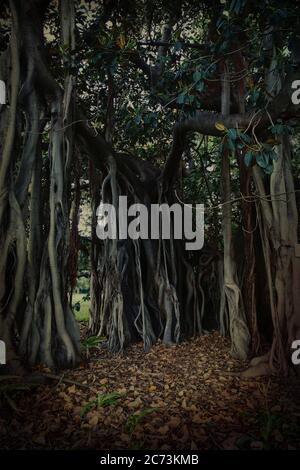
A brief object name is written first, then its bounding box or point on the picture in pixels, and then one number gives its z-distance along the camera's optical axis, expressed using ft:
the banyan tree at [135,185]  8.48
